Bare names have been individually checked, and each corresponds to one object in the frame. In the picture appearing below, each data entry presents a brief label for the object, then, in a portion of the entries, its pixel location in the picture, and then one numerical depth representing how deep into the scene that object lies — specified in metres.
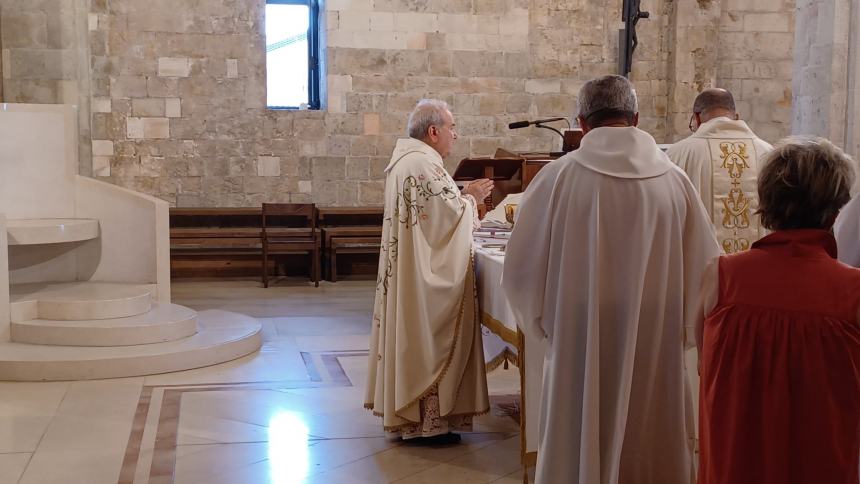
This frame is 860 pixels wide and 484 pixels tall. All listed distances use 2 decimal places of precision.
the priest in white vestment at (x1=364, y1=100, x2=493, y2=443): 4.45
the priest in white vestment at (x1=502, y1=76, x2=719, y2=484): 2.95
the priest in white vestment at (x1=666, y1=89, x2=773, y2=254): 4.82
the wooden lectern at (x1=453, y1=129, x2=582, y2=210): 5.48
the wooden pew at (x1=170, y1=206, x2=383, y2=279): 10.73
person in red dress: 2.19
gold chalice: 5.07
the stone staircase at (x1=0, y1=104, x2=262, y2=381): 6.27
